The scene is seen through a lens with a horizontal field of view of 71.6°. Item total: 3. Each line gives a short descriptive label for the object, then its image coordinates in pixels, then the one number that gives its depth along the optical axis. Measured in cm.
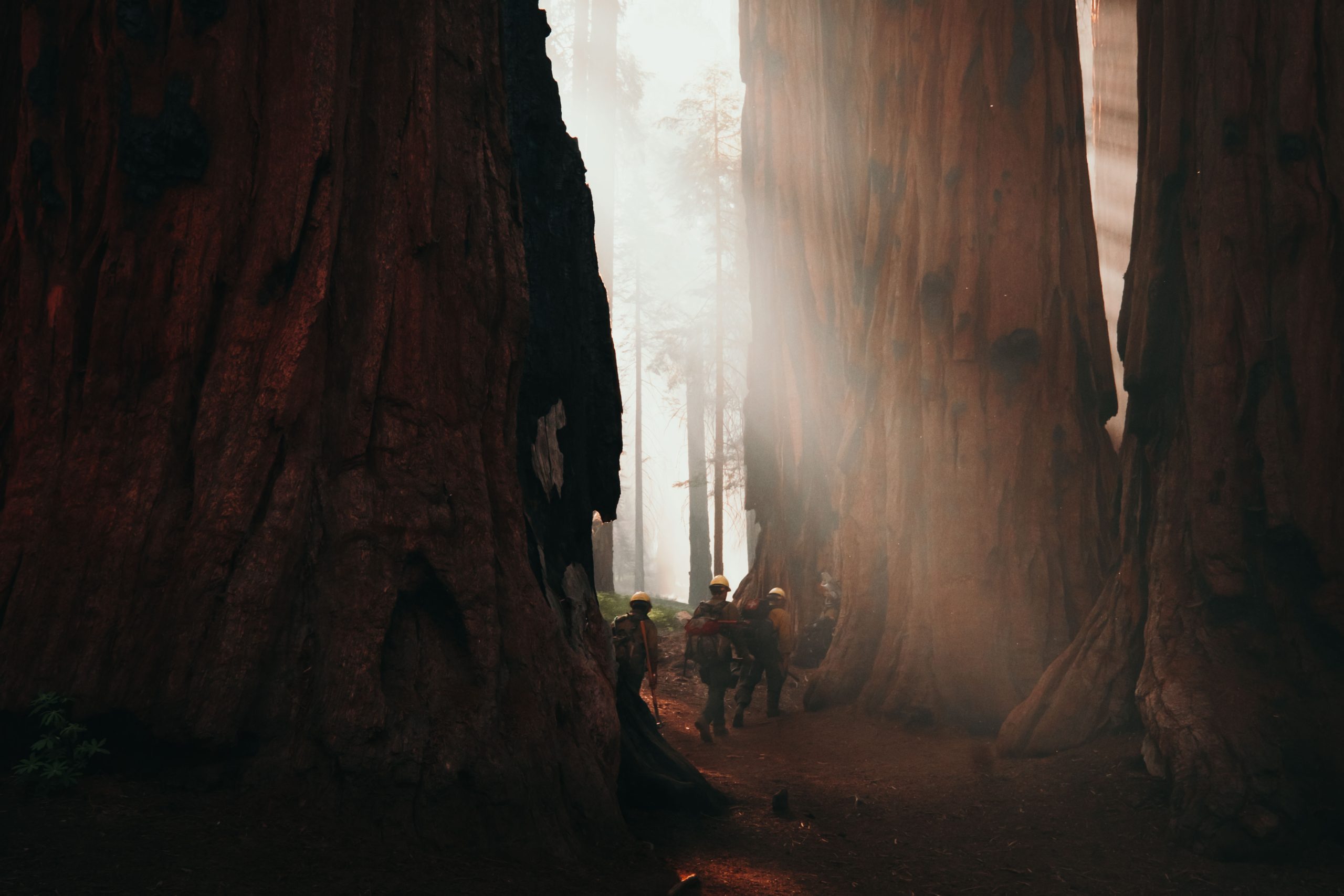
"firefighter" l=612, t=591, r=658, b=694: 1008
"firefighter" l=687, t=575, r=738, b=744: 1041
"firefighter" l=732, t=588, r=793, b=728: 1114
